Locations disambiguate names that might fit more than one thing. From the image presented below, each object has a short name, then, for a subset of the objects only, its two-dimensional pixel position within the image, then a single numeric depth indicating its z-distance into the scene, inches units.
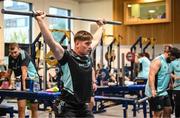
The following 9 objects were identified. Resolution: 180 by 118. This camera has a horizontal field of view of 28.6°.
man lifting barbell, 118.8
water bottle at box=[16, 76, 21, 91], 229.8
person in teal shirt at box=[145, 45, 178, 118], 201.3
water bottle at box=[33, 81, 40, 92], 225.2
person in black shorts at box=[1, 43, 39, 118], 223.0
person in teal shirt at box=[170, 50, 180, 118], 233.5
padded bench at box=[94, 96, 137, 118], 254.4
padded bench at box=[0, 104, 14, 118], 238.1
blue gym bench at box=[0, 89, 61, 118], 215.9
